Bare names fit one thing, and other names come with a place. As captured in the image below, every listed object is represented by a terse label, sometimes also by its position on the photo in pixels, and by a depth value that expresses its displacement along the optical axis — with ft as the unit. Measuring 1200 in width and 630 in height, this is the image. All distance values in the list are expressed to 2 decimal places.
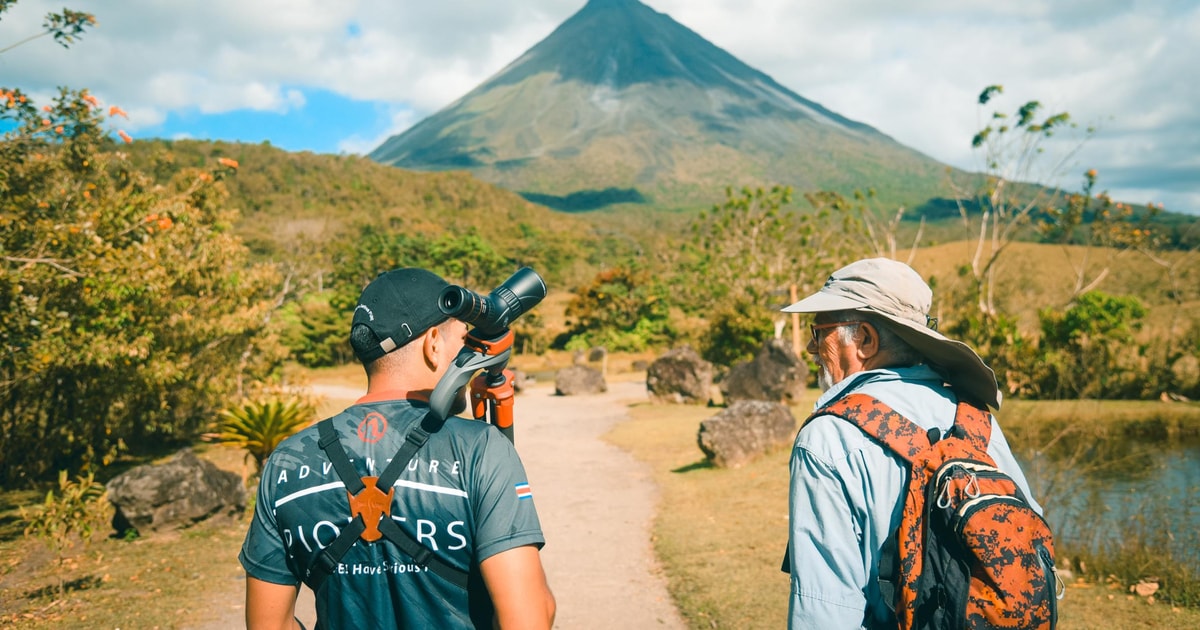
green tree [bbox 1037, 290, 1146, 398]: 48.65
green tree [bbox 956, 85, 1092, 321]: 69.72
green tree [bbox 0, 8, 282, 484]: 20.89
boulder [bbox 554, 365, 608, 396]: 65.82
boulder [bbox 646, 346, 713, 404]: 55.36
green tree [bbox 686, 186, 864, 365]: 81.46
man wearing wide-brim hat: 6.00
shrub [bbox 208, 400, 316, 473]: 28.60
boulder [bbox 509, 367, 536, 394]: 70.59
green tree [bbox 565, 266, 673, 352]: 111.86
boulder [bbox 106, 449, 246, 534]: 23.49
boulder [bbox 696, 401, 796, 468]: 31.89
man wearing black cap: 5.59
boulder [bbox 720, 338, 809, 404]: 48.98
